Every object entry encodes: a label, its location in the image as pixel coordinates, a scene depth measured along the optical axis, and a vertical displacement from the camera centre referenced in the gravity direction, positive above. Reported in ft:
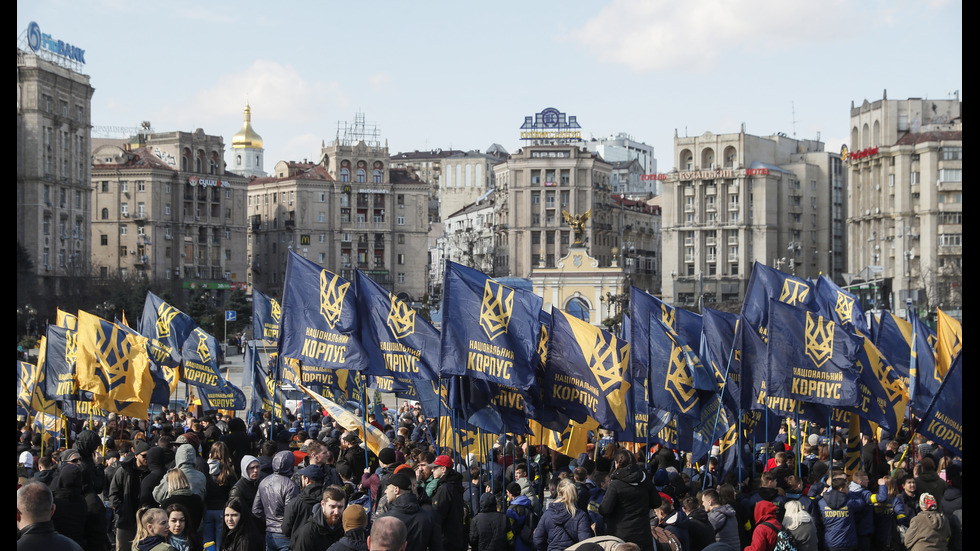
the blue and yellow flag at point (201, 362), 67.05 -5.25
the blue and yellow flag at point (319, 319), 48.73 -2.10
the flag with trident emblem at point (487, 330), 40.98 -2.11
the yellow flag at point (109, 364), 58.03 -4.60
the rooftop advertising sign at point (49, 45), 249.14 +47.17
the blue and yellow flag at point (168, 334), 70.28 -3.83
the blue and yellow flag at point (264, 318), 76.28 -3.21
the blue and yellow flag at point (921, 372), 55.88 -4.88
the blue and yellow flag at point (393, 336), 48.67 -2.72
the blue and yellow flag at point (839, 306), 59.98 -1.90
